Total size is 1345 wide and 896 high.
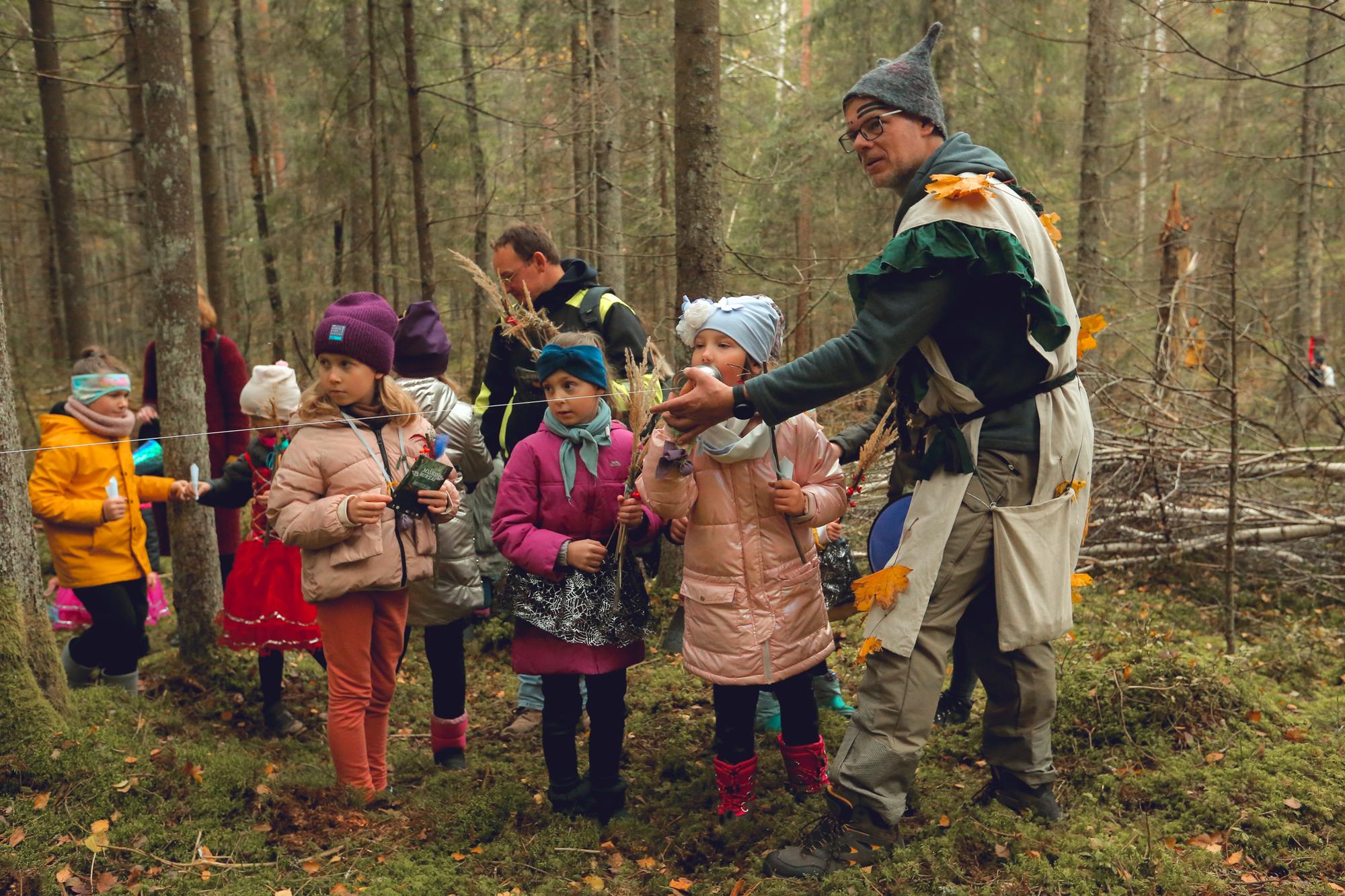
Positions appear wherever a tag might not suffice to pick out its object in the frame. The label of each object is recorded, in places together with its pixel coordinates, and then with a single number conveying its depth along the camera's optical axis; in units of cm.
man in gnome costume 282
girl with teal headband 350
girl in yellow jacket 465
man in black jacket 474
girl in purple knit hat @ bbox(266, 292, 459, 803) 363
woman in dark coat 650
